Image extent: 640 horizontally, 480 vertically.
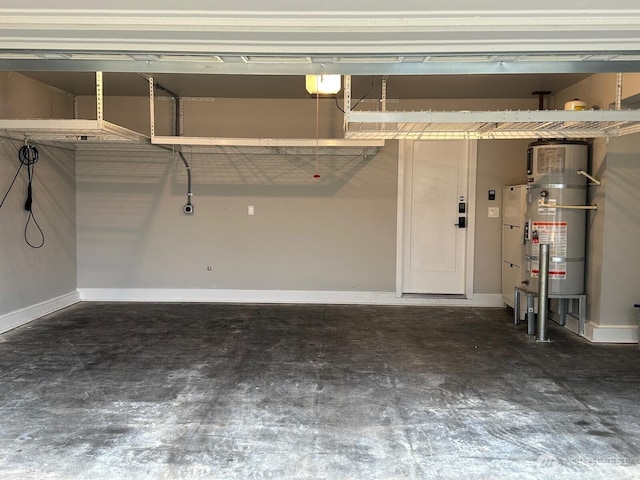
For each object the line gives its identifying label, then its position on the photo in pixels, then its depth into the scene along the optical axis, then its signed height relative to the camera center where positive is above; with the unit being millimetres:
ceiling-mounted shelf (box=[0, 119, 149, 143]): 4102 +846
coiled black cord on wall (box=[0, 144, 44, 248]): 5121 +553
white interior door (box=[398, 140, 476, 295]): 6188 +196
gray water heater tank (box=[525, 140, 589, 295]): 4684 +186
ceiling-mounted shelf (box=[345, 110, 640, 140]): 3359 +819
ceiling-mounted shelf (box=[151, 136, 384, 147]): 5188 +904
